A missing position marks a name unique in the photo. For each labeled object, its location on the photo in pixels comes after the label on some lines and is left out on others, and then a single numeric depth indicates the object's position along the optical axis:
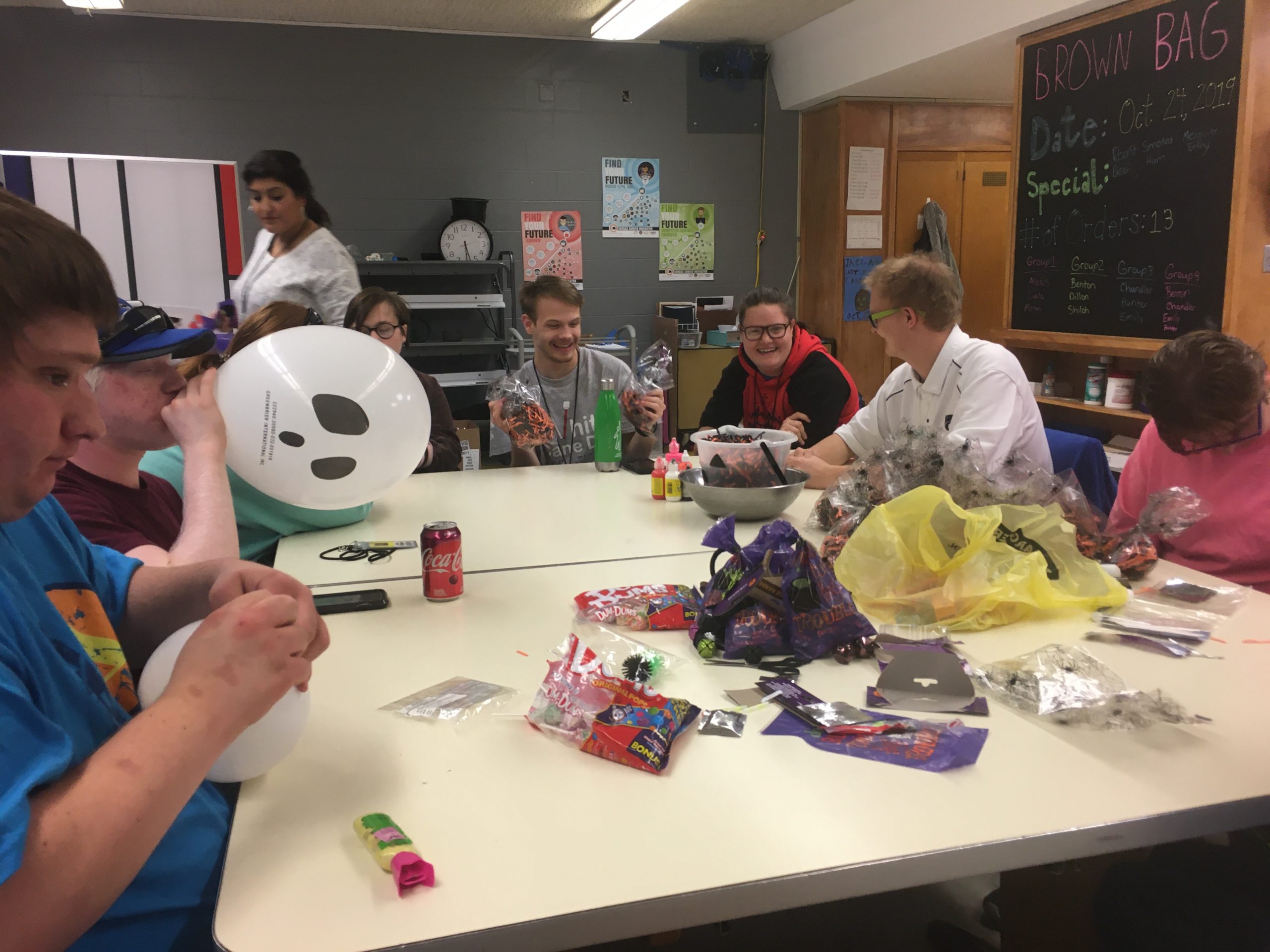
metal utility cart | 5.54
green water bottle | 2.71
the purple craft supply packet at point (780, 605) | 1.30
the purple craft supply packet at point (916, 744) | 1.01
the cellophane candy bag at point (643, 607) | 1.43
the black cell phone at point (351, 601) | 1.52
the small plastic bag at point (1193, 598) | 1.46
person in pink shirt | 1.69
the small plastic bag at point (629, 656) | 1.25
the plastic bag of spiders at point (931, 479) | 1.65
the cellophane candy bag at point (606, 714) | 1.01
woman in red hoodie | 3.20
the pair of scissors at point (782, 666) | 1.26
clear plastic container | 2.08
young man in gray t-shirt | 3.05
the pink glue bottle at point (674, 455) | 2.36
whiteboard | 5.05
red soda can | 1.56
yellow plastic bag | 1.42
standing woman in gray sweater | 3.19
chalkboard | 3.31
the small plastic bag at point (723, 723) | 1.09
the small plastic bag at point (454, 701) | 1.14
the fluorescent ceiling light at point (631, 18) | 4.90
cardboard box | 3.26
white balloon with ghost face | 1.69
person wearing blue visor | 1.40
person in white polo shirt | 2.37
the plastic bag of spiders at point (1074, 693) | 1.08
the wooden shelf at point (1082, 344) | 3.73
